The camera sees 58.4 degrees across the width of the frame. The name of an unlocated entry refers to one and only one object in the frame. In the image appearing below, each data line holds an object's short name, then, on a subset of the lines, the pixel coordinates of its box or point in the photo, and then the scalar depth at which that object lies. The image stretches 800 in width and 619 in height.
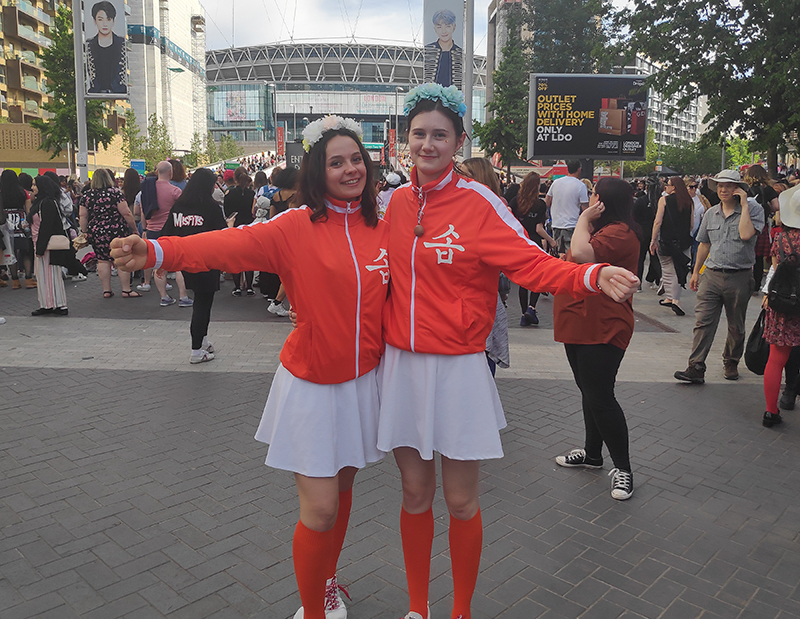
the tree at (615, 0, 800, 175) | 14.92
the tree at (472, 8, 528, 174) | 28.62
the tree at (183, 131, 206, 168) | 64.38
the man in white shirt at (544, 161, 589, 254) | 10.63
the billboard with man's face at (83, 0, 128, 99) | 19.20
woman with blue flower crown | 2.63
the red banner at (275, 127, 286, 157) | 74.84
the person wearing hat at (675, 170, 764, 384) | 6.50
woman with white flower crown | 2.62
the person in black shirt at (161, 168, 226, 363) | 7.42
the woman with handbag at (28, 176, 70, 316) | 9.61
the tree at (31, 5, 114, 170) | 33.94
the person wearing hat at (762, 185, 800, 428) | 5.46
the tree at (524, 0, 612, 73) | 34.62
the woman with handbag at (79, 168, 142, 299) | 10.98
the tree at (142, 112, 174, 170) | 55.53
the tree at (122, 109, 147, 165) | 55.00
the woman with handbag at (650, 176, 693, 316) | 10.99
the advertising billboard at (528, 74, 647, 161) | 16.56
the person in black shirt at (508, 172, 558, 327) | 9.77
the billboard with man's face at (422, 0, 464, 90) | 17.52
